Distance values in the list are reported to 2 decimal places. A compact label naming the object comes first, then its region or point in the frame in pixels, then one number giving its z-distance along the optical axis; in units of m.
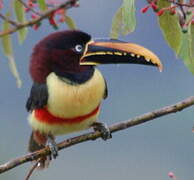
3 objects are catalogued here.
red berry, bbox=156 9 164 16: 5.66
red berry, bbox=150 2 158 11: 5.70
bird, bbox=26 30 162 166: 6.74
